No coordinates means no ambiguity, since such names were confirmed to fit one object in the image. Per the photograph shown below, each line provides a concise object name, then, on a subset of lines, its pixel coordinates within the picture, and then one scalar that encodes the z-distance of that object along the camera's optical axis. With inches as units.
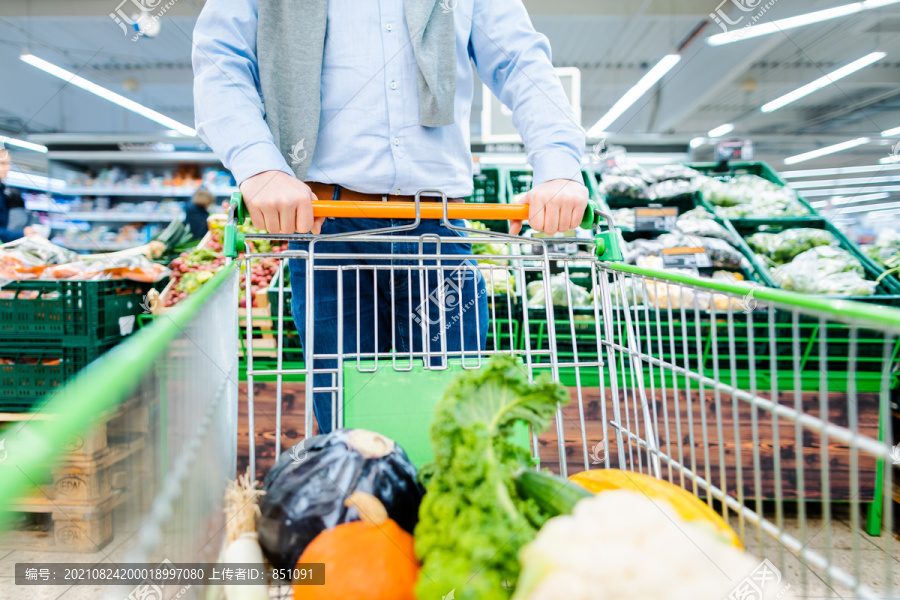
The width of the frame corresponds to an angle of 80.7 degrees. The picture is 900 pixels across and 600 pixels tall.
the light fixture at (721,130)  565.9
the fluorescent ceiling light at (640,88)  364.5
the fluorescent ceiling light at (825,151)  518.3
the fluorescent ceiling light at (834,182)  605.9
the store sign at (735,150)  154.0
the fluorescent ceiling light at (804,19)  261.7
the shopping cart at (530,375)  18.1
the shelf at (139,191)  348.8
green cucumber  26.7
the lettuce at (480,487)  23.6
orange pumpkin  26.2
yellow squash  28.5
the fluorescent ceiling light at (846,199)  607.9
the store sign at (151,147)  348.9
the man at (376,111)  47.3
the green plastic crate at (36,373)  98.4
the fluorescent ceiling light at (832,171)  610.6
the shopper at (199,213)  228.1
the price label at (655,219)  122.7
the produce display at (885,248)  129.8
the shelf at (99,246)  335.9
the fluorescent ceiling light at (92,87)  354.0
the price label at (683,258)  105.5
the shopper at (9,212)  154.4
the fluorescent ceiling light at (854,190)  570.6
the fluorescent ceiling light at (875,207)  562.5
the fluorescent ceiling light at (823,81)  347.6
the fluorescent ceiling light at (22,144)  396.5
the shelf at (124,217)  348.5
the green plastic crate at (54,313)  97.6
